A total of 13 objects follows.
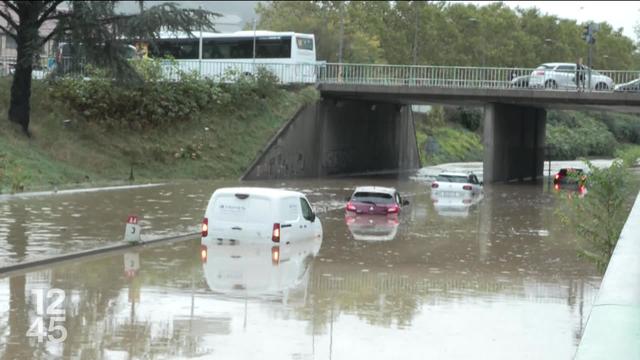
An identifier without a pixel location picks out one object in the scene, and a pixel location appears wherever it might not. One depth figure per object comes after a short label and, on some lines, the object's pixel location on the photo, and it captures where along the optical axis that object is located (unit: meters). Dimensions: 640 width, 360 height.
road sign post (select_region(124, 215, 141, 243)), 21.14
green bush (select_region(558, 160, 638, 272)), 17.62
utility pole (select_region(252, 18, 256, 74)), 57.55
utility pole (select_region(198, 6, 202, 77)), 55.89
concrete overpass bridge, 51.88
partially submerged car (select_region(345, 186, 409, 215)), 32.78
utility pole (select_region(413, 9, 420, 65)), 86.71
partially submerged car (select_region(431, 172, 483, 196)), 46.41
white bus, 56.38
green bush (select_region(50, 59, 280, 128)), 47.84
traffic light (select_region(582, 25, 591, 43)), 43.50
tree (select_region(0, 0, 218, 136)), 41.38
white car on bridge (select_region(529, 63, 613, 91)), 54.12
